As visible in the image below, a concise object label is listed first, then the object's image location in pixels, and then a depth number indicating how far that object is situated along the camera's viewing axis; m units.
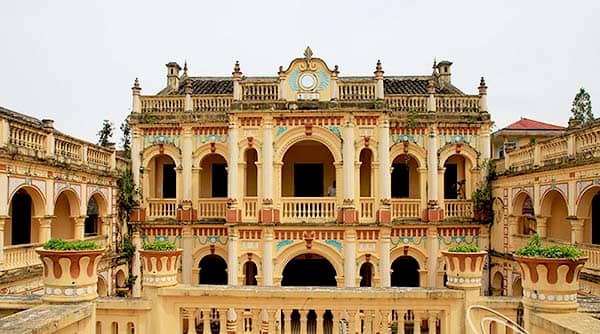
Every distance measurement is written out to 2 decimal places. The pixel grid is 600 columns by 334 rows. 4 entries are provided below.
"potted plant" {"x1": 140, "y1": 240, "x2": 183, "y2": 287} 6.34
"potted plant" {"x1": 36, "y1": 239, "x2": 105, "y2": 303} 5.48
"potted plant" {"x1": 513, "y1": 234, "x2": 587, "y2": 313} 5.42
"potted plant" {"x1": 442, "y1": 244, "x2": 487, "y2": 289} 6.21
